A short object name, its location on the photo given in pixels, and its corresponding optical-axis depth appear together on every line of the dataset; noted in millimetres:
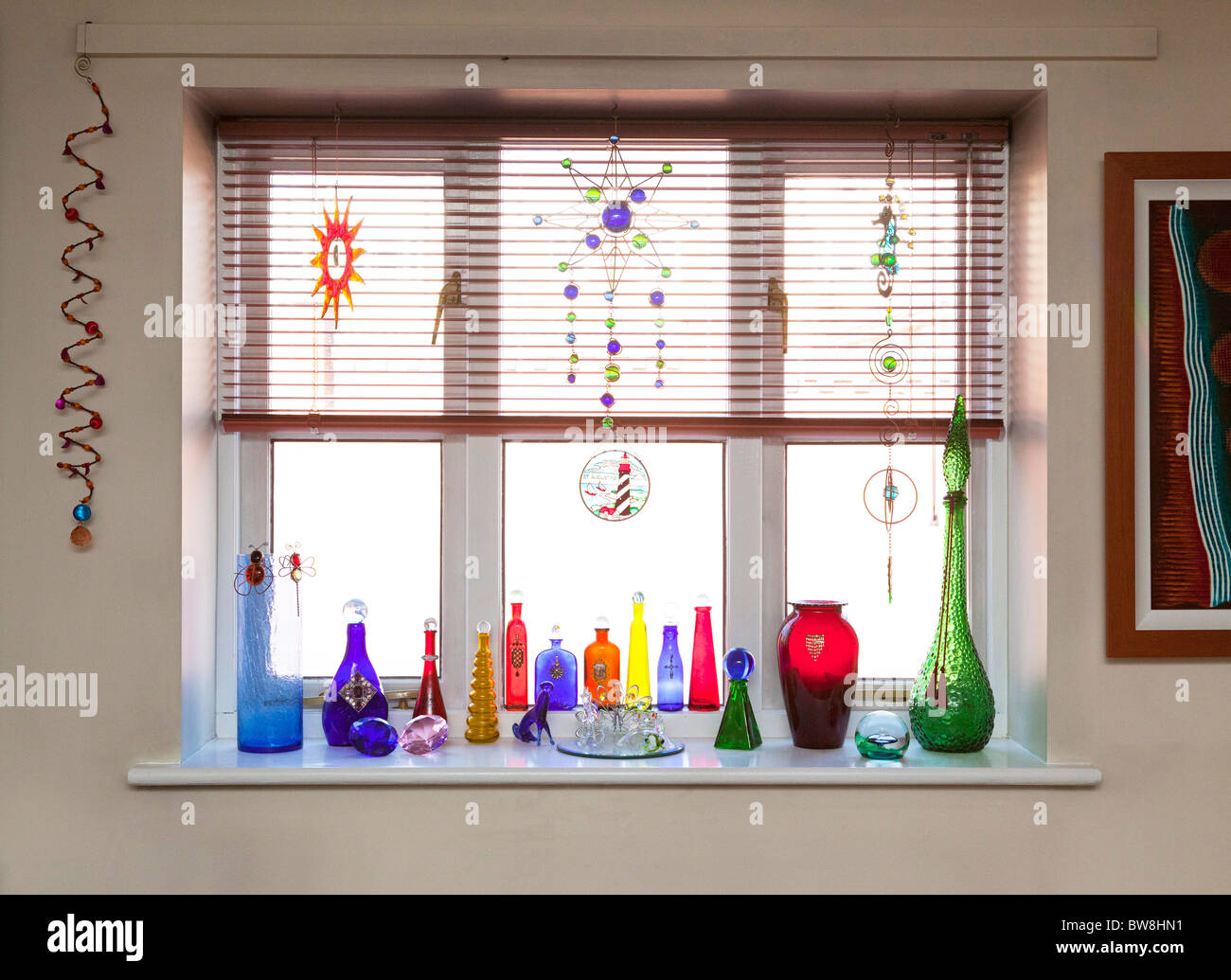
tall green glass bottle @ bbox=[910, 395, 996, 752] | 1899
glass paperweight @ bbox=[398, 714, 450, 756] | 1884
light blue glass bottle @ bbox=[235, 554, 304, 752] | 1905
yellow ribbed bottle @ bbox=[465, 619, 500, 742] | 1975
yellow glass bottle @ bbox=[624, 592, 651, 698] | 2051
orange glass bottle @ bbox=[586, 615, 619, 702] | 2023
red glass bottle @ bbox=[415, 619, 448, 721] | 1969
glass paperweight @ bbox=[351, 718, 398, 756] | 1885
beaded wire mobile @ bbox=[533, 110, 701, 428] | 2039
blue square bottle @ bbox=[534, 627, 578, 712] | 2029
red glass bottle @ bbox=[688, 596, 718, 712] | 2037
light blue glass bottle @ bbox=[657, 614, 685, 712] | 2041
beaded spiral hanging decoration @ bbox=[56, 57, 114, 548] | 1825
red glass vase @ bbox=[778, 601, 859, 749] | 1895
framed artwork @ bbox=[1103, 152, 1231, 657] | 1836
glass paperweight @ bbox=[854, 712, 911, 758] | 1861
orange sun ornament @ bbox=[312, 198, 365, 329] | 2029
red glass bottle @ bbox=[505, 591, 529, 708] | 2043
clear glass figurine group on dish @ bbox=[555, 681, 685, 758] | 1893
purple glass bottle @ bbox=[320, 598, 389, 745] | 1942
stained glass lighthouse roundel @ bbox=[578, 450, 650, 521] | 2064
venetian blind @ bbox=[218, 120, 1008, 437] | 2037
